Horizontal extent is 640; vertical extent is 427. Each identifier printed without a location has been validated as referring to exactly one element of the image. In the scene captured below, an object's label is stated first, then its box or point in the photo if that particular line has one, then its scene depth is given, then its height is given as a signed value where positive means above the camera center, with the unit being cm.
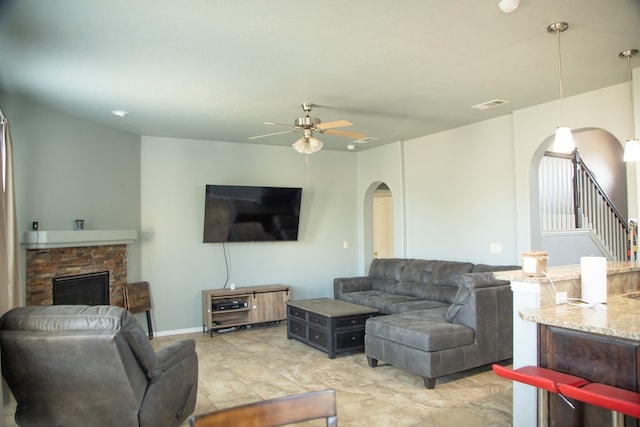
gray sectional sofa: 386 -95
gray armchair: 244 -75
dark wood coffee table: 483 -107
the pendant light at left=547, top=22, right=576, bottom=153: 284 +57
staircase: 622 +32
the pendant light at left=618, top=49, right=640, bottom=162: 307 +78
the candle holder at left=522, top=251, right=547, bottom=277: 253 -20
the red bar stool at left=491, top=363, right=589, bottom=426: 200 -70
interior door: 816 +8
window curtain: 364 +9
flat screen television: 628 +26
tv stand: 602 -103
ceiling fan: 438 +98
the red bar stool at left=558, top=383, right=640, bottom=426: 173 -69
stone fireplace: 441 -36
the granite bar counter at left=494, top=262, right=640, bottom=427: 214 -44
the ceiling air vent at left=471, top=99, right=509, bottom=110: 467 +133
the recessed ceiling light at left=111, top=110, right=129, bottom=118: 478 +130
